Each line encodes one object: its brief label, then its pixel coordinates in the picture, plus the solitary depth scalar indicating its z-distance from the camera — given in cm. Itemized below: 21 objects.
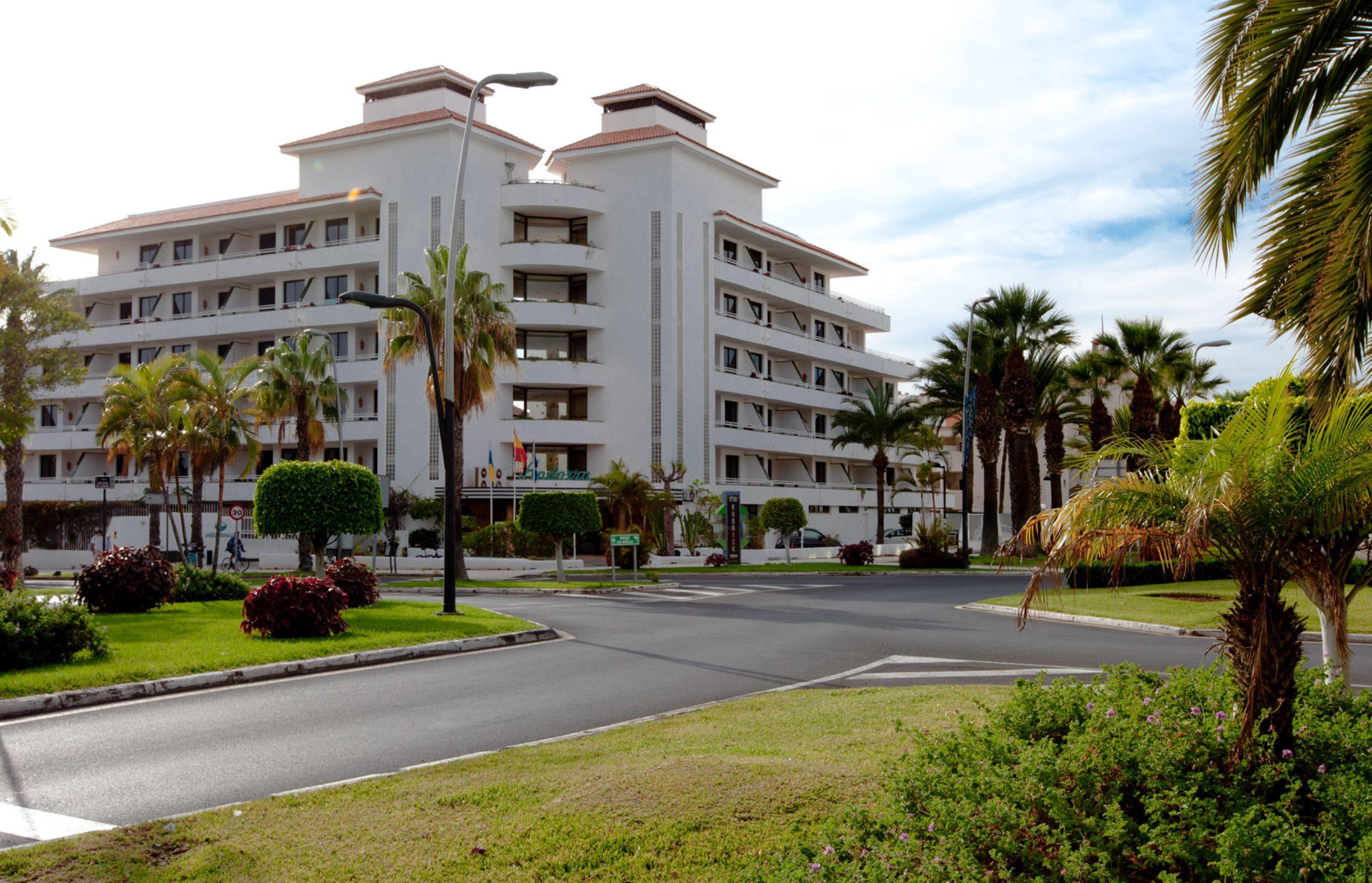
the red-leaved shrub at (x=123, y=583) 1848
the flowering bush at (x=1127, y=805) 450
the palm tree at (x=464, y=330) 3297
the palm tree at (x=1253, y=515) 555
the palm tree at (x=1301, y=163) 691
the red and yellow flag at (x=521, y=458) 4475
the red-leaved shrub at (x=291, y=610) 1577
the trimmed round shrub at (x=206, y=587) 2156
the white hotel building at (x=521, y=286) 5253
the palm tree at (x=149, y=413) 4278
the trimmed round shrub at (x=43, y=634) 1225
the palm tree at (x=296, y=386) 4316
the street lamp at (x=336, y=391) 4378
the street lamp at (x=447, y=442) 1936
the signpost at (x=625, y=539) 2833
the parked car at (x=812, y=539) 5719
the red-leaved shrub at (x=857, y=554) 4206
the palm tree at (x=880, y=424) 5791
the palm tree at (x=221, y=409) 4269
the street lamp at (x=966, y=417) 3881
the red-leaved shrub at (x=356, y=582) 1983
